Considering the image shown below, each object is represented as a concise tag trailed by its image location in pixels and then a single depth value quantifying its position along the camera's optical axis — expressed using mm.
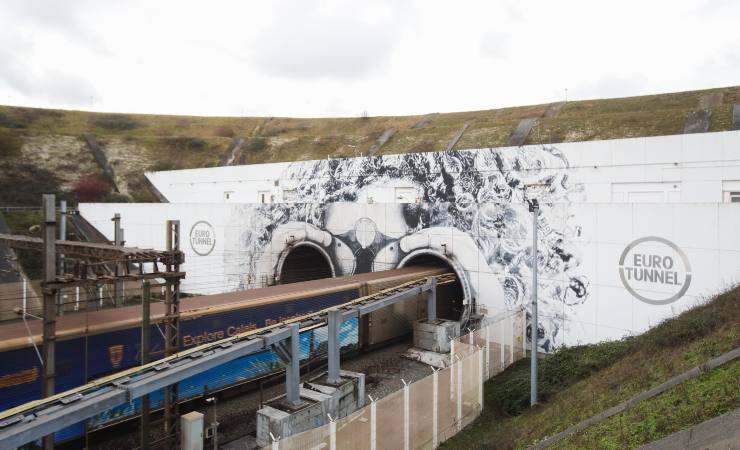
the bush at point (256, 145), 70750
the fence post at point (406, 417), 12328
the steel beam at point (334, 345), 15766
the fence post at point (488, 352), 19006
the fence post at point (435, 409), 13586
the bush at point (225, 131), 86388
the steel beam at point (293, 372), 14156
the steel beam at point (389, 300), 18078
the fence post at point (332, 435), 10008
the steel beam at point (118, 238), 26312
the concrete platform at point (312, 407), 13195
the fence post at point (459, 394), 15000
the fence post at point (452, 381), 14609
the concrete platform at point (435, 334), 22906
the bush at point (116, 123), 84062
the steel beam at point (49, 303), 11719
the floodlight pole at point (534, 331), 16112
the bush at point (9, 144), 57688
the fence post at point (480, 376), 16531
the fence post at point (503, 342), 20641
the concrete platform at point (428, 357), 21984
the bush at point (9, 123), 70062
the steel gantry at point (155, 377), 8867
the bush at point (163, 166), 67181
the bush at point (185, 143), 73188
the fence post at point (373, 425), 11250
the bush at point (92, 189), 57625
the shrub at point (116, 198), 57778
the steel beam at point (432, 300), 23047
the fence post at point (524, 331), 22750
